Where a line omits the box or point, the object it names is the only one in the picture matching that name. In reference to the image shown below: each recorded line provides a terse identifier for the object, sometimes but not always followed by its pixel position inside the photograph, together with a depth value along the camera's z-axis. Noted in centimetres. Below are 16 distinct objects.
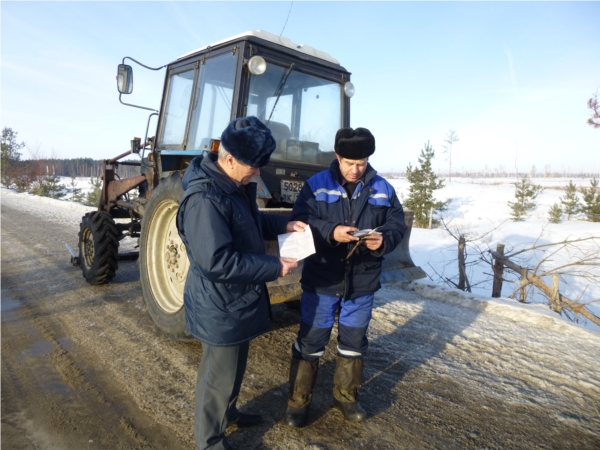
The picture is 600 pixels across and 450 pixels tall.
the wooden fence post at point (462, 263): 607
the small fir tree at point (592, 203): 1767
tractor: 361
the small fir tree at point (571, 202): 1969
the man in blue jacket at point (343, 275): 240
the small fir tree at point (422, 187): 1748
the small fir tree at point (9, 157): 2925
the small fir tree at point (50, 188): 2309
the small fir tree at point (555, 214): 1856
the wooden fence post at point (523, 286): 534
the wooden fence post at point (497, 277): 564
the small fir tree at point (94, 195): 1923
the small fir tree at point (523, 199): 2083
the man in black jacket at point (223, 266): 179
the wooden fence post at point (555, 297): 500
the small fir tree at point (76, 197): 2247
